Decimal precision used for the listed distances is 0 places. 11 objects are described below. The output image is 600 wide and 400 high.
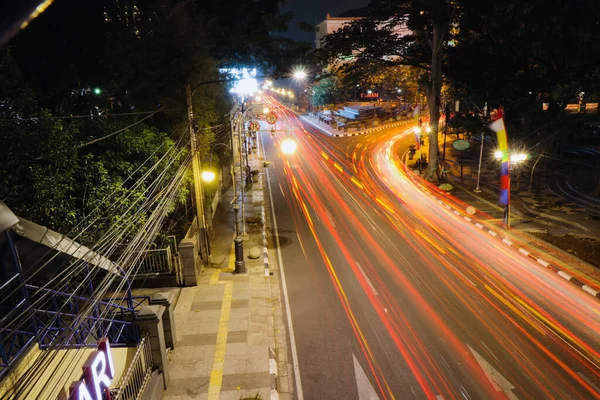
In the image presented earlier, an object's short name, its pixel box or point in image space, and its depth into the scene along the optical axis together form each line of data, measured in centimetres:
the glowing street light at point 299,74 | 2187
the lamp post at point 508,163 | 1947
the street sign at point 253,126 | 3113
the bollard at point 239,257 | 1603
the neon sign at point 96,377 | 520
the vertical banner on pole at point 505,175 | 1909
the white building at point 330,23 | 9779
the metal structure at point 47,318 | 753
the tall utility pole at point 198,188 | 1411
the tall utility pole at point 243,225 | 1755
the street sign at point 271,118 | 2556
